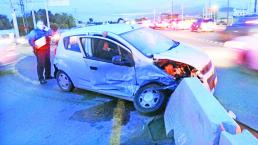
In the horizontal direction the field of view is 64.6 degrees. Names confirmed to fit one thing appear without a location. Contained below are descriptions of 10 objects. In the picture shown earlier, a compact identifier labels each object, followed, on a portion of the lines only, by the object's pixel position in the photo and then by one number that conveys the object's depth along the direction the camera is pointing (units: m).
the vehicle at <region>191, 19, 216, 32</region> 19.64
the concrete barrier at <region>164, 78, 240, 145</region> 1.96
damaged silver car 3.76
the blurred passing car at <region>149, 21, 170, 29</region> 27.12
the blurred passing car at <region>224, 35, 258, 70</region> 5.54
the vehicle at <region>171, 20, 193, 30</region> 23.44
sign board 23.64
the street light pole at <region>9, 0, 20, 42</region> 21.15
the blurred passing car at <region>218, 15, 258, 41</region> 6.31
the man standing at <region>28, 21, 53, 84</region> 5.62
